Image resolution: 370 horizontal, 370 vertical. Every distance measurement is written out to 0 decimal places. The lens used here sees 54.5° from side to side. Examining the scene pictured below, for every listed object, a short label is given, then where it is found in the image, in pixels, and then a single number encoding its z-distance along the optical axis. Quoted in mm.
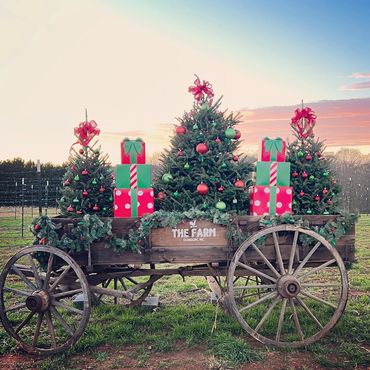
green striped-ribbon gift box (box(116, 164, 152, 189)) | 4359
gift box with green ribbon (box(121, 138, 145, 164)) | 4410
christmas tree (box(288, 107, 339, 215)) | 4891
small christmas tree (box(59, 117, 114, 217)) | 4773
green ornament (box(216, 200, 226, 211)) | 4324
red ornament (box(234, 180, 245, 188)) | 4523
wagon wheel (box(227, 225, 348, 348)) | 3982
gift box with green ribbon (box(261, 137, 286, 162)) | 4562
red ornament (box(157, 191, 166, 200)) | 4599
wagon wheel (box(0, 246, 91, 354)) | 3918
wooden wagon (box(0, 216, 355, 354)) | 3973
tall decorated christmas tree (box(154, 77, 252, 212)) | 4551
